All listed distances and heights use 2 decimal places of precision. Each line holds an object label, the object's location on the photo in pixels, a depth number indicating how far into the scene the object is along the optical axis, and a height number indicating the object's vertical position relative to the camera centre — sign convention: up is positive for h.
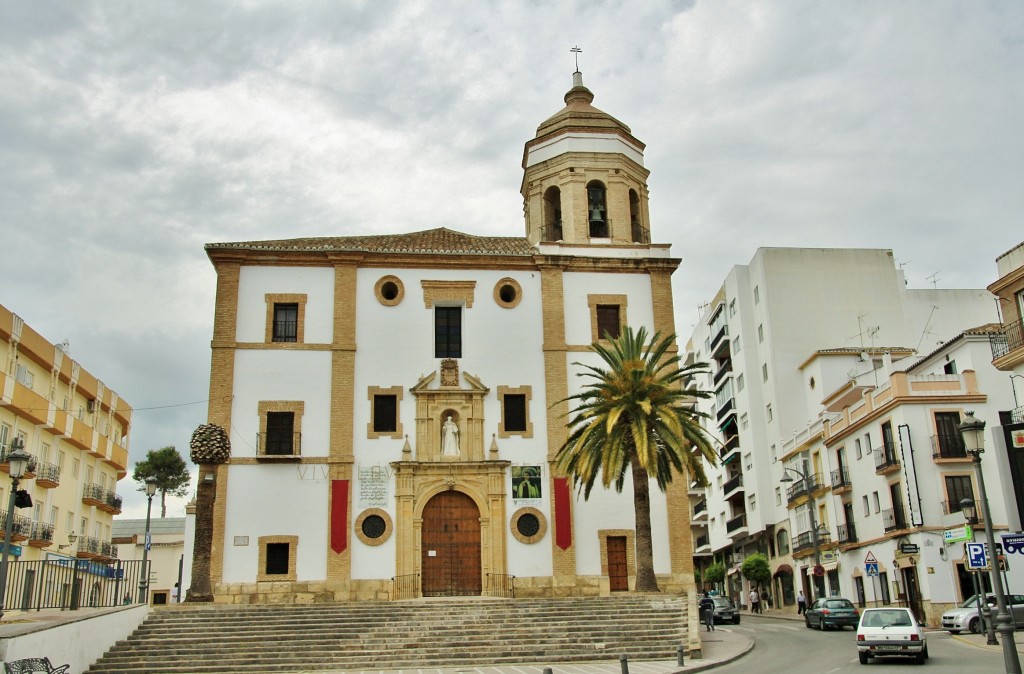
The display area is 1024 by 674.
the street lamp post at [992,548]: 13.35 +0.68
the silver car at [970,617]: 26.28 -0.66
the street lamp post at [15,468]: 17.46 +2.72
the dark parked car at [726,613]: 36.38 -0.52
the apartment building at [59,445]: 36.03 +7.18
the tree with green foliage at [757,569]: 50.50 +1.50
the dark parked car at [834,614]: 31.05 -0.56
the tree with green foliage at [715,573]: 61.62 +1.62
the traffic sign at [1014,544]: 15.86 +0.74
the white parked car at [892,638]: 19.53 -0.85
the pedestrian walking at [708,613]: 29.41 -0.39
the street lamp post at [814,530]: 35.62 +2.46
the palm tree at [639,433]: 26.38 +4.49
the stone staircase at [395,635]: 22.00 -0.62
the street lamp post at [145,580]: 23.77 +0.85
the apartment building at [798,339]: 49.41 +13.26
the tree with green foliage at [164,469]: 70.00 +10.21
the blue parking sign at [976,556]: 18.94 +0.68
